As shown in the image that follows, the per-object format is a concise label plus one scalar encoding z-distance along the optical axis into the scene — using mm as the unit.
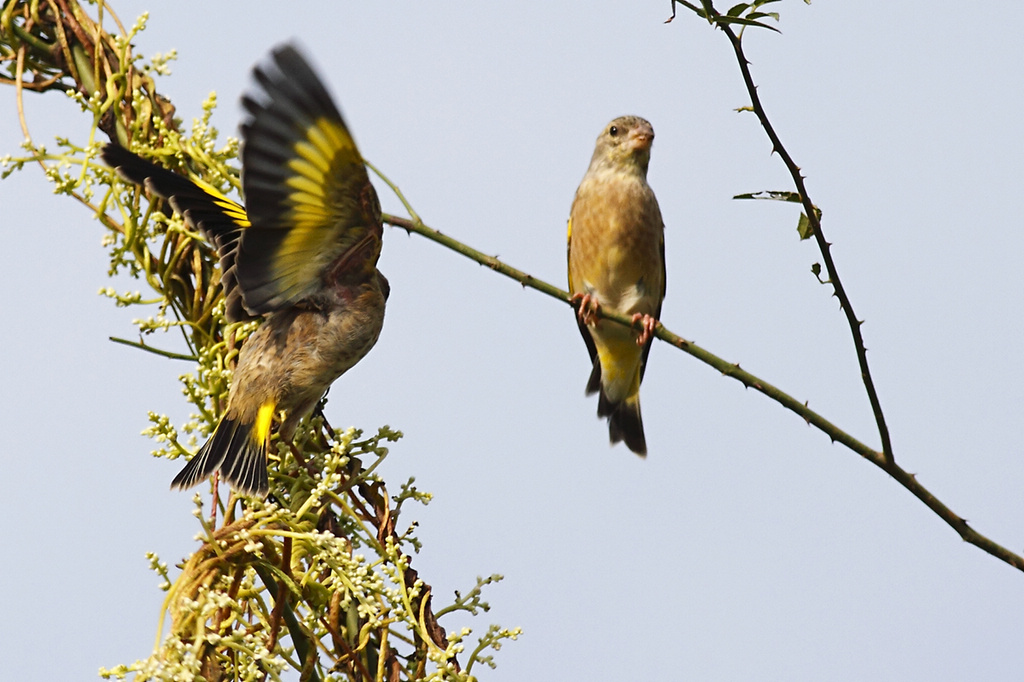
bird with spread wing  5195
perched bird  8703
